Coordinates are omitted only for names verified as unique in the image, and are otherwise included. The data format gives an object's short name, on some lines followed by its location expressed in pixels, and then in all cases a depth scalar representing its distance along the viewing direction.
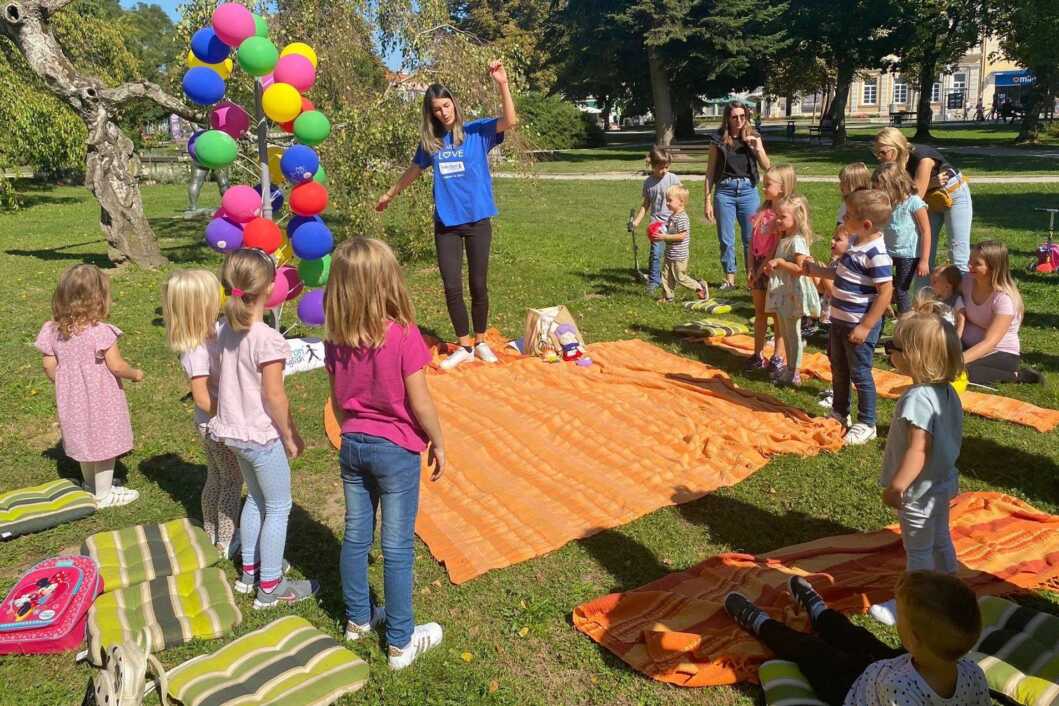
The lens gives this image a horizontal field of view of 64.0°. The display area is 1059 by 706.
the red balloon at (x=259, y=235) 6.95
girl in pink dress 4.62
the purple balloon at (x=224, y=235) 6.89
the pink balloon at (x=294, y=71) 6.89
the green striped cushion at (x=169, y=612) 3.54
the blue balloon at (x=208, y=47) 7.04
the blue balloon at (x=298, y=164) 6.82
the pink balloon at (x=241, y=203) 6.82
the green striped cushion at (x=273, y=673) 3.10
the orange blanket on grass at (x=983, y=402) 5.70
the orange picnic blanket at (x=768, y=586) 3.35
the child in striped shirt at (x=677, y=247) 9.05
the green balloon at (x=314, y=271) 7.18
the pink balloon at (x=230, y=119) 7.30
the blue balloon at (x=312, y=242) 6.92
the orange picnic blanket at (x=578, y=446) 4.59
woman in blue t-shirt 6.65
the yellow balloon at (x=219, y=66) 7.22
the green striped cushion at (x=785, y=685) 3.03
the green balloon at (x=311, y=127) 6.93
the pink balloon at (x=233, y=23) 6.77
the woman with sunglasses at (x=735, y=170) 8.66
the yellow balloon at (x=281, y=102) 6.78
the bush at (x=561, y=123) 37.53
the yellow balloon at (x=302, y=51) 7.11
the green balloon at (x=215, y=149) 6.93
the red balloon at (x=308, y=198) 6.87
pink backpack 3.55
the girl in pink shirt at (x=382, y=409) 3.10
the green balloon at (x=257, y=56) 6.79
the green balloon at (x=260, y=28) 7.12
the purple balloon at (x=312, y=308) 7.09
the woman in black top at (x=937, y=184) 6.50
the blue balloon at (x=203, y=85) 6.86
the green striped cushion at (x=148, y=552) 4.02
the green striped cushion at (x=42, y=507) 4.58
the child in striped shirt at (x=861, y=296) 5.06
